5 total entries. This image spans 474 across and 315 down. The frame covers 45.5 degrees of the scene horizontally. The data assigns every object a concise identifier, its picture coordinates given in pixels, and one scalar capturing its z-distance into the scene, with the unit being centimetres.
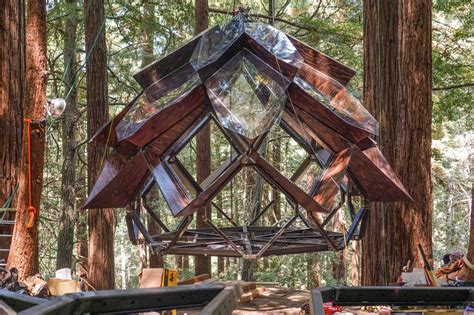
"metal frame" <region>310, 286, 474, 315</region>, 208
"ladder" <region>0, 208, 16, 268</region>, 573
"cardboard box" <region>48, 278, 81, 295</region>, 448
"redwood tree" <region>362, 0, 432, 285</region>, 620
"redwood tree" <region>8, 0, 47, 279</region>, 519
